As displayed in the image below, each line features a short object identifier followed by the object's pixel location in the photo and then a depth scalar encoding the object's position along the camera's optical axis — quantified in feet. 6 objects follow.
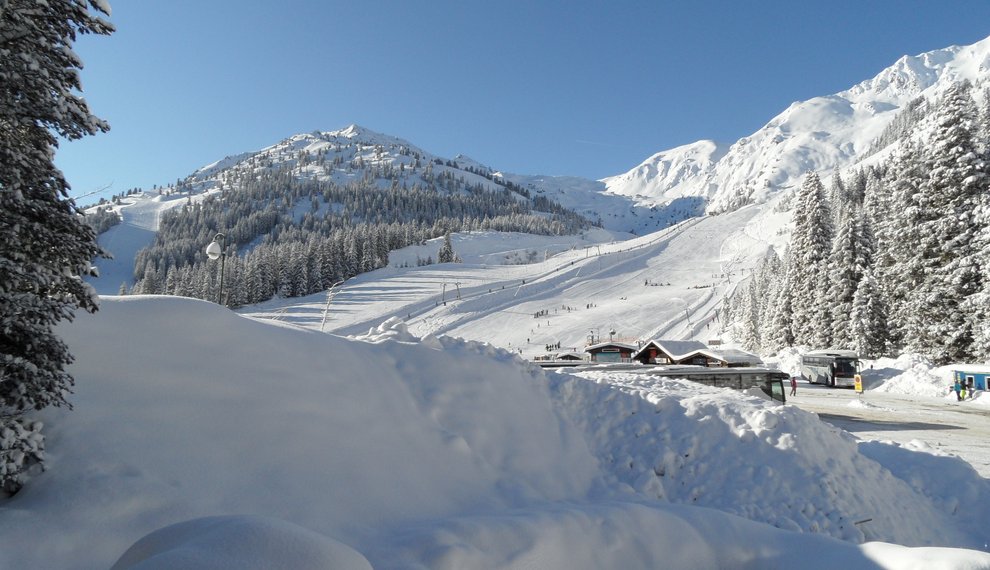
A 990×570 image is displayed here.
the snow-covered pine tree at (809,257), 140.46
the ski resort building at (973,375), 77.10
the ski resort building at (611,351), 150.92
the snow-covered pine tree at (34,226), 15.51
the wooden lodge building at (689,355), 115.03
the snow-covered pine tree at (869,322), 121.29
